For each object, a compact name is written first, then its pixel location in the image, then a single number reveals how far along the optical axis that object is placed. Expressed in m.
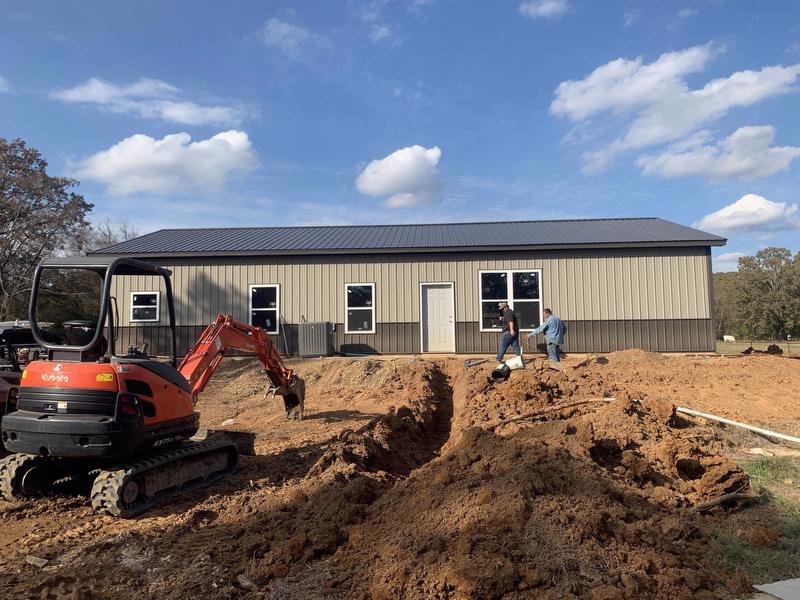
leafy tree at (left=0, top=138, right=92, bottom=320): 24.95
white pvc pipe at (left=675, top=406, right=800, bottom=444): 6.57
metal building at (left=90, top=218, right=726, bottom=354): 16.50
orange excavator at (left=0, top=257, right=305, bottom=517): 5.04
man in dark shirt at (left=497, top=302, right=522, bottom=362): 13.20
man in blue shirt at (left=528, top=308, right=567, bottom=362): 13.12
